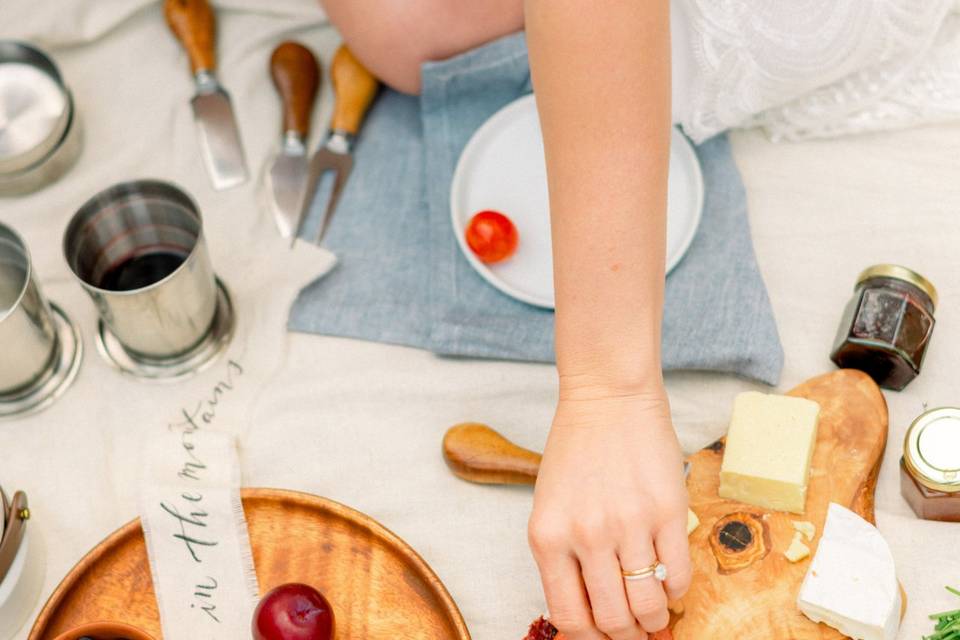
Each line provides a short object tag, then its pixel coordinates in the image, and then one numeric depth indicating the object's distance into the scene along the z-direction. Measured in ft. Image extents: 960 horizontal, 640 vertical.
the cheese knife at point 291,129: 3.62
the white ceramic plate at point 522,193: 3.37
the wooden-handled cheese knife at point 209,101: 3.72
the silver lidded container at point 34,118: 3.60
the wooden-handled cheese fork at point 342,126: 3.65
